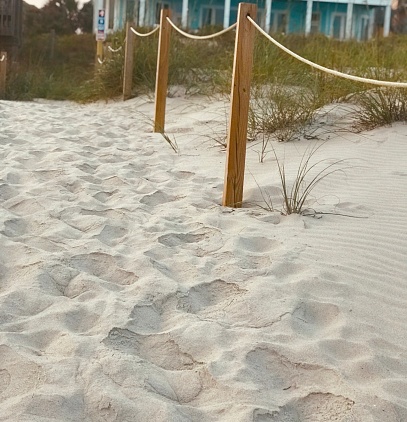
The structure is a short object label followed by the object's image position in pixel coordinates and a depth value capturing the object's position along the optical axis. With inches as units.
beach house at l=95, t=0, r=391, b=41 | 939.3
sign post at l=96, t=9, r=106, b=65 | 477.1
